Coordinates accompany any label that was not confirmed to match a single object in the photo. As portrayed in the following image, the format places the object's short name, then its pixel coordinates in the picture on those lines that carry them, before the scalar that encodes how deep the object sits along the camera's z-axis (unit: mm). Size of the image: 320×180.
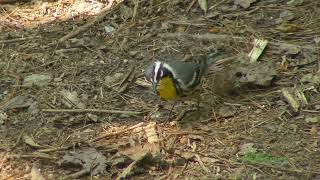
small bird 11326
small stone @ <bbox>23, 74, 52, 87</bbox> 12805
